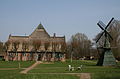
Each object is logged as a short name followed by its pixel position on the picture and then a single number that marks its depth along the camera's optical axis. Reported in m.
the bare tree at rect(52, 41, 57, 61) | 69.34
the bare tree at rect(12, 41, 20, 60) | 69.62
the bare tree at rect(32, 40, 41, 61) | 68.62
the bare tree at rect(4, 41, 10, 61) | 68.88
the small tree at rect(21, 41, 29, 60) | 70.22
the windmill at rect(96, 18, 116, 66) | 39.31
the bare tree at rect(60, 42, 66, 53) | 68.88
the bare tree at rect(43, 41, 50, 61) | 68.88
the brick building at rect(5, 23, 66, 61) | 68.96
